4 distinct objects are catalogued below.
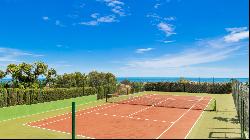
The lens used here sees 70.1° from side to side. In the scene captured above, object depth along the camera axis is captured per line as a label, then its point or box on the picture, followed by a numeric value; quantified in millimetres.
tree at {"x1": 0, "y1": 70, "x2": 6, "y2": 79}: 27841
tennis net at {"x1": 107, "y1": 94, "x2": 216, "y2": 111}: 18793
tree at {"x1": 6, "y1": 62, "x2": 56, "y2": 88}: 26464
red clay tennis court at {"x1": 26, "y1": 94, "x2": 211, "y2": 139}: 10443
